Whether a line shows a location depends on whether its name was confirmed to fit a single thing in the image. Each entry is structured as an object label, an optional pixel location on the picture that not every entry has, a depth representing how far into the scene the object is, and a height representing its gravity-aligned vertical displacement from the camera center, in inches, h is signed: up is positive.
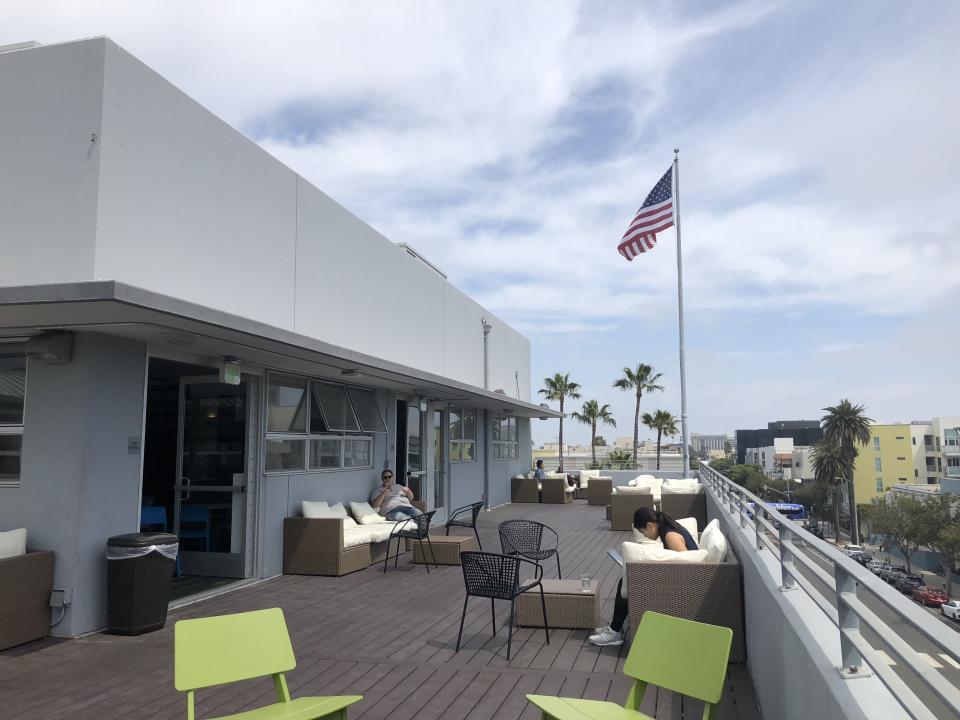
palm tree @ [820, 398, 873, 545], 2694.4 +22.1
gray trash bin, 231.3 -49.7
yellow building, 3715.6 -147.9
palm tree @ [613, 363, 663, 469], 1833.2 +136.2
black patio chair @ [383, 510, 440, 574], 360.2 -52.2
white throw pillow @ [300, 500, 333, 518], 353.1 -38.9
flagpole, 684.7 +81.8
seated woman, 213.9 -34.1
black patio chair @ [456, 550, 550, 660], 209.9 -42.8
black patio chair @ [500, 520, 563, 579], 296.4 -45.7
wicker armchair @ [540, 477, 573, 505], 768.9 -64.1
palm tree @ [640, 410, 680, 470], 1889.8 +28.9
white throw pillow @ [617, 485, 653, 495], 534.9 -43.6
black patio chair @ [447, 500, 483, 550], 419.9 -46.5
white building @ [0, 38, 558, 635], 232.2 +32.9
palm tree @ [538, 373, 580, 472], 1802.4 +115.0
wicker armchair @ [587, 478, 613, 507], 732.0 -59.8
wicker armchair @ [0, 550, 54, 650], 212.7 -51.3
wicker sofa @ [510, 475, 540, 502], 781.3 -63.3
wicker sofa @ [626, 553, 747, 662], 199.6 -45.3
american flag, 658.2 +198.1
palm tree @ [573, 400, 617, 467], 1993.1 +51.9
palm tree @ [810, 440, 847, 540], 2672.2 -112.8
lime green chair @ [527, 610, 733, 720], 112.2 -38.1
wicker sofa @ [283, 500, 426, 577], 335.9 -55.9
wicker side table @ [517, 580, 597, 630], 231.8 -57.4
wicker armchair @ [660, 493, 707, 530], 527.2 -53.2
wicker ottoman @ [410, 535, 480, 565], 368.5 -61.3
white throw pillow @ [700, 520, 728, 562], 209.0 -33.6
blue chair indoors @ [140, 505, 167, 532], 360.2 -42.8
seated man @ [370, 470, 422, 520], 415.5 -40.7
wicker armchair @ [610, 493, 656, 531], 522.5 -54.8
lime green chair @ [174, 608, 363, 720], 120.0 -39.9
